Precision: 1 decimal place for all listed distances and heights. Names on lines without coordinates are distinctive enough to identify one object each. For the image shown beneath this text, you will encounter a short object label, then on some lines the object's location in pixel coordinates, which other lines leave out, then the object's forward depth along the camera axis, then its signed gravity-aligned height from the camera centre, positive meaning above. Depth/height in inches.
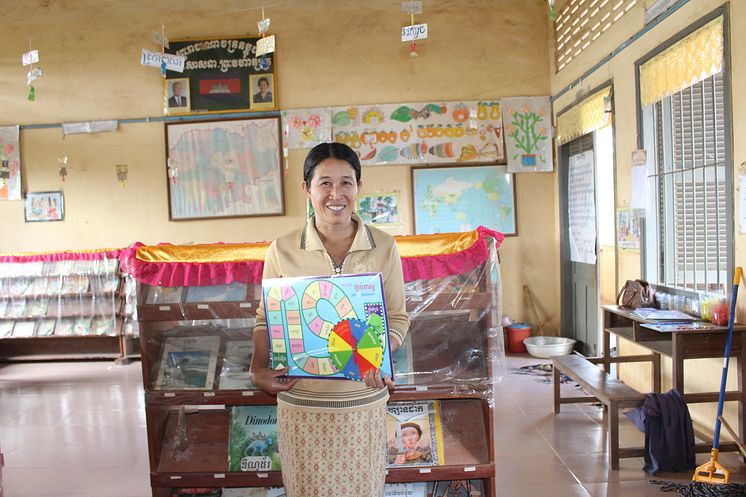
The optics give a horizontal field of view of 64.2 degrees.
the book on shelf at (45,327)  267.6 -36.9
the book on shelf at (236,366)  116.5 -25.4
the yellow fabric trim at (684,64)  141.3 +40.9
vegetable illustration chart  271.1 +45.3
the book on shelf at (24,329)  267.7 -37.4
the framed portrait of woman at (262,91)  275.6 +67.7
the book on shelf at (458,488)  114.3 -50.1
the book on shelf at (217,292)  115.0 -10.4
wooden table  133.6 -30.4
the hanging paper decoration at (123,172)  283.6 +33.5
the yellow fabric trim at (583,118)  209.6 +41.2
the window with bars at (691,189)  150.5 +8.7
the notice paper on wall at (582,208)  233.5 +6.7
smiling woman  68.5 -17.0
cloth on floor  132.0 -47.6
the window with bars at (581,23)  199.9 +75.7
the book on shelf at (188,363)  117.0 -24.5
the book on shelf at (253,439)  114.1 -39.5
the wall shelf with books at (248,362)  111.6 -25.5
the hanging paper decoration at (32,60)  210.4 +65.9
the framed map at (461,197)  271.9 +15.0
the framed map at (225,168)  275.6 +32.9
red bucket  262.5 -48.8
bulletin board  275.6 +76.3
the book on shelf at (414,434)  111.9 -38.9
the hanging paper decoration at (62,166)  285.1 +37.7
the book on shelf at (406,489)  113.9 -49.6
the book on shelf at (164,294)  114.9 -10.4
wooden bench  134.4 -39.5
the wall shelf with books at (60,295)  267.3 -22.6
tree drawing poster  269.6 +39.8
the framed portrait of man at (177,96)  278.2 +67.7
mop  119.5 -53.5
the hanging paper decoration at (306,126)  274.4 +50.4
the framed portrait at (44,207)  286.0 +18.7
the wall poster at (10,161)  285.7 +41.2
